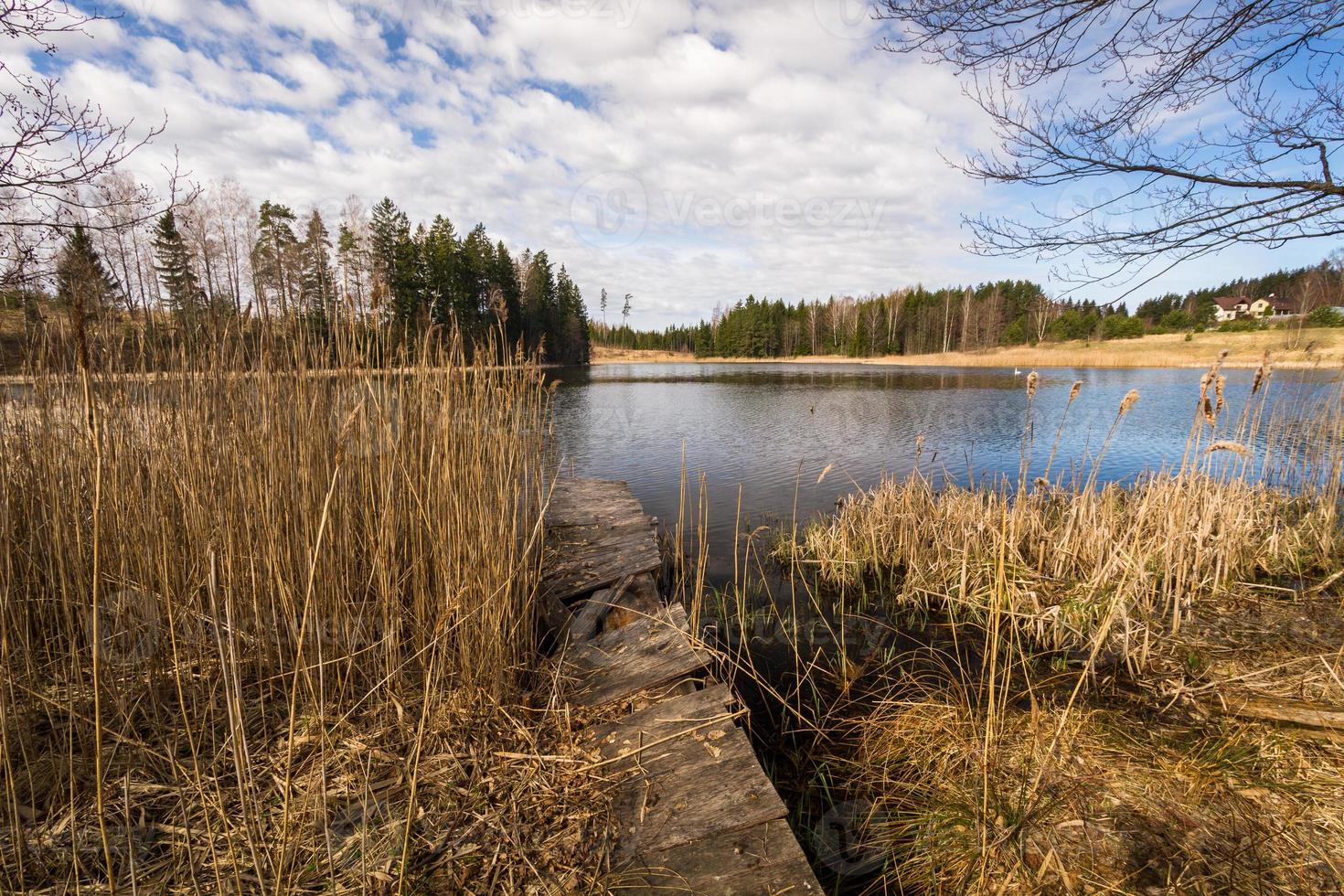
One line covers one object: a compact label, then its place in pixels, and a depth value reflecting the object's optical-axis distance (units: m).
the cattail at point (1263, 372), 4.87
